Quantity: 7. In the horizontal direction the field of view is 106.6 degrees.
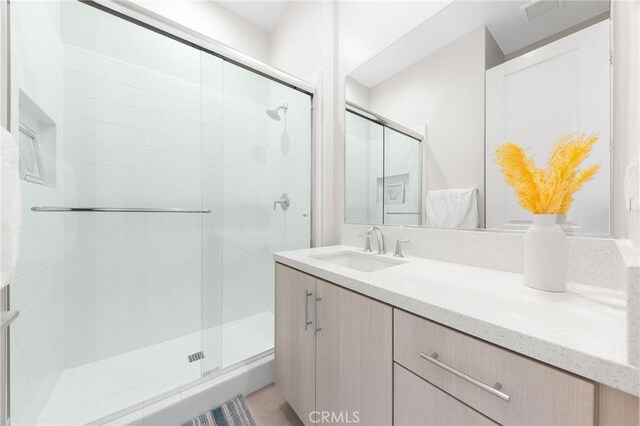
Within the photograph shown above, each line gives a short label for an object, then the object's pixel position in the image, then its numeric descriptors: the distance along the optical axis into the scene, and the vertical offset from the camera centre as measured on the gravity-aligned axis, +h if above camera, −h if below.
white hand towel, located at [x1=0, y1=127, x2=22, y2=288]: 0.57 +0.01
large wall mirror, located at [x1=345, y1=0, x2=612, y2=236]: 0.70 +0.41
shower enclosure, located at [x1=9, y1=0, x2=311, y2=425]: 1.08 +0.04
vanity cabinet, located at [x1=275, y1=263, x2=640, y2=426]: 0.38 -0.36
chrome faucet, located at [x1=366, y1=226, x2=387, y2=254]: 1.21 -0.13
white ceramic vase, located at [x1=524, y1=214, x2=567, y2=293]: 0.61 -0.11
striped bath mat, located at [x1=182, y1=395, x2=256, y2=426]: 1.08 -0.95
